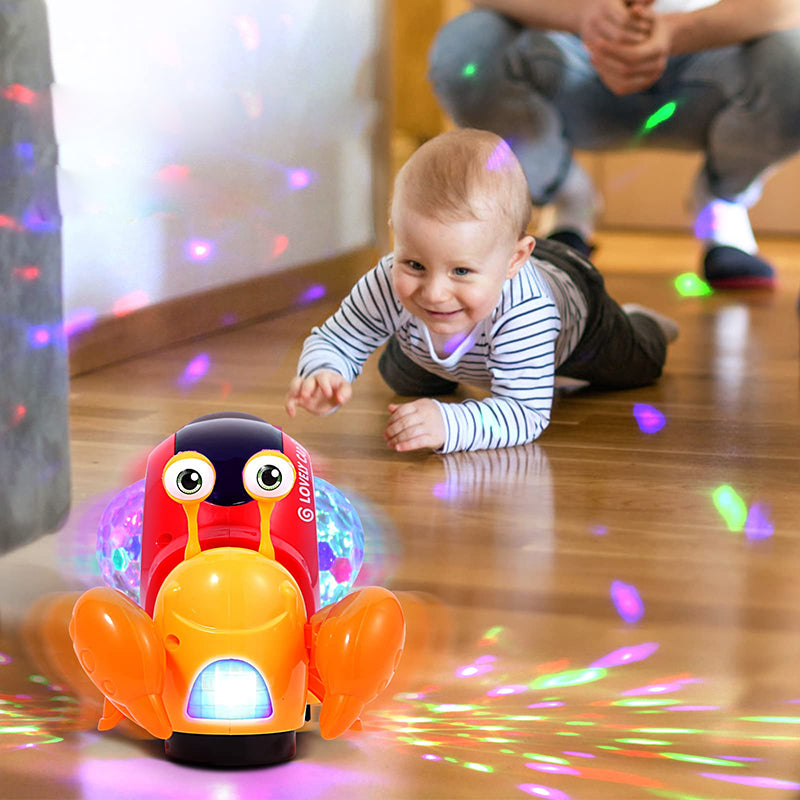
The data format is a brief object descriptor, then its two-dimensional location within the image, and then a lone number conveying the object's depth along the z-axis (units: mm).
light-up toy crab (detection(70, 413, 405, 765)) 928
